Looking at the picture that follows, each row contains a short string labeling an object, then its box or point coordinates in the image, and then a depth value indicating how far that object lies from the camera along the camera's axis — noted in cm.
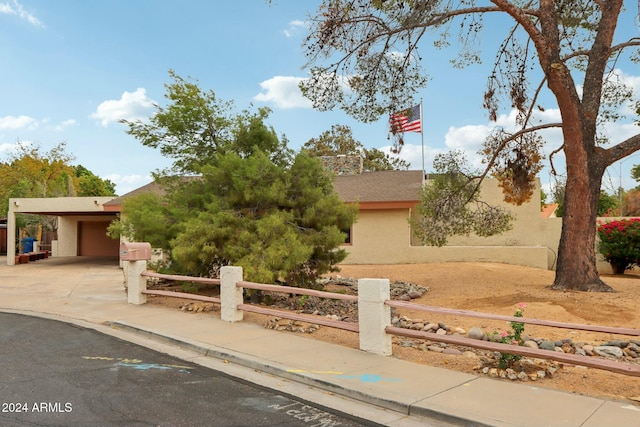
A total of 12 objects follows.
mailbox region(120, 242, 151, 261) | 1203
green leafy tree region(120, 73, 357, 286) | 1212
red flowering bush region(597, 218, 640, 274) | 1950
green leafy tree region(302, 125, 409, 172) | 5122
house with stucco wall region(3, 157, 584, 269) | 2167
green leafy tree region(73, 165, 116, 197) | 5853
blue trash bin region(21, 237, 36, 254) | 3594
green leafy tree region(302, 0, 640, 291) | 1344
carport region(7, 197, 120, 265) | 3474
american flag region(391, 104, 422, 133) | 1467
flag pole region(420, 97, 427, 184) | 2595
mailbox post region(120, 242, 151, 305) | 1208
